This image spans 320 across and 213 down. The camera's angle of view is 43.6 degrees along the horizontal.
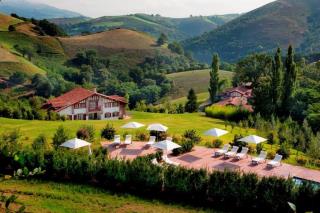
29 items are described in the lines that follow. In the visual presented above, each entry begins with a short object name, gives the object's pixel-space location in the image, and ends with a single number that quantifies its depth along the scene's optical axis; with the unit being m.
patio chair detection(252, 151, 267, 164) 24.86
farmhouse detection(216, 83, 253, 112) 65.65
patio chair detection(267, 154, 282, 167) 24.52
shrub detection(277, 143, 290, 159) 27.12
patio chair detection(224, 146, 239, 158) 25.97
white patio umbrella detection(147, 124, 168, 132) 29.12
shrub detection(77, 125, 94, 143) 29.00
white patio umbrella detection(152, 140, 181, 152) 24.50
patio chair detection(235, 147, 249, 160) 25.81
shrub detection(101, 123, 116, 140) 30.44
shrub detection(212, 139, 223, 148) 29.00
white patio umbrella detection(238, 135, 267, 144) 26.28
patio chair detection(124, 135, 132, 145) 28.34
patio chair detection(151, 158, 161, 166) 20.47
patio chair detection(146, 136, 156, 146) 28.33
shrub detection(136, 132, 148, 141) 30.50
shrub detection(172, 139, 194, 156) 26.72
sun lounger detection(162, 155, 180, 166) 22.82
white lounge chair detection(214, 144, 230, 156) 26.30
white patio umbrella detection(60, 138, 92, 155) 24.27
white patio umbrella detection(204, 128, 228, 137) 27.86
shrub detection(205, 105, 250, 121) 44.84
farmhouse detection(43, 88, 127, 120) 52.53
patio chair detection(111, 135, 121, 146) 28.16
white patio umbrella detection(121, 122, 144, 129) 30.42
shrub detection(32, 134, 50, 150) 23.66
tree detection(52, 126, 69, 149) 26.17
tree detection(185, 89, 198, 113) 60.72
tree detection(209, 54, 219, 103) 64.50
